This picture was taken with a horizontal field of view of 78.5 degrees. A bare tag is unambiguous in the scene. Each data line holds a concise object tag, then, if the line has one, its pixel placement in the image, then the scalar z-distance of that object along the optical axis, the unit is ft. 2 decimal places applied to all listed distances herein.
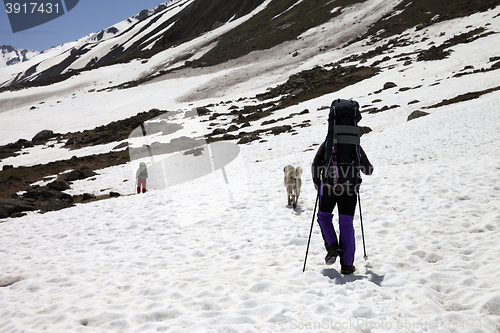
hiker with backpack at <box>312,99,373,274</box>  17.11
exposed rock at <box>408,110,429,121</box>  72.95
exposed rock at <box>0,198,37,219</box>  44.70
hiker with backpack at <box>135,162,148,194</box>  52.29
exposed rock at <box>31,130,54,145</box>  145.79
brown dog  31.89
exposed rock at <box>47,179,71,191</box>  66.08
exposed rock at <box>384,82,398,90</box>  119.29
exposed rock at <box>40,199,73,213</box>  44.45
